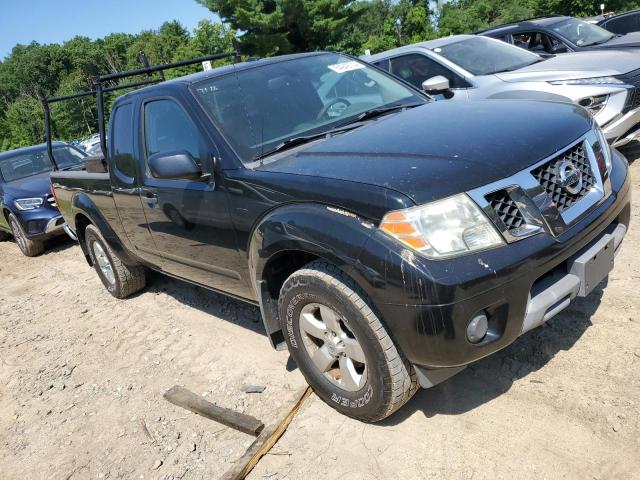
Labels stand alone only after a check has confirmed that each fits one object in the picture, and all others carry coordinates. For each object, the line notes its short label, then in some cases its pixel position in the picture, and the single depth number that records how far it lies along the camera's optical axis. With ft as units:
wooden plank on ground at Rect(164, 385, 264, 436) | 9.99
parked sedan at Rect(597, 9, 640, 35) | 43.96
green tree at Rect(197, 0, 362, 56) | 103.19
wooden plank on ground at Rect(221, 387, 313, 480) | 8.93
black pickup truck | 7.55
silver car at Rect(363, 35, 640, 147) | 19.12
